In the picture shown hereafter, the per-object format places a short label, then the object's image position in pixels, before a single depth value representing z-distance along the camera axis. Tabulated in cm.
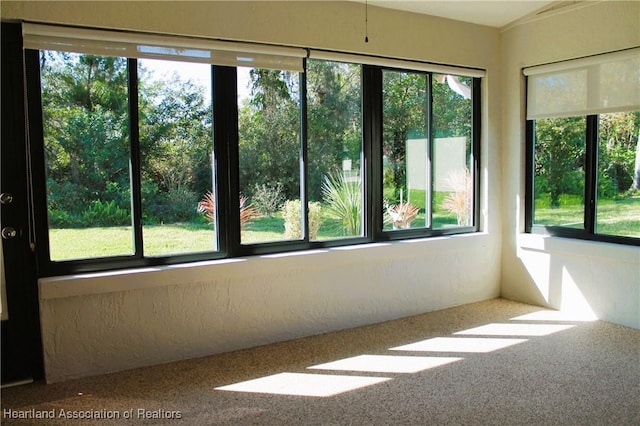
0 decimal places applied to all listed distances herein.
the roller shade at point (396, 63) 410
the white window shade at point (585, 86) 409
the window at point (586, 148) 417
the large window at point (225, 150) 331
